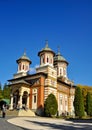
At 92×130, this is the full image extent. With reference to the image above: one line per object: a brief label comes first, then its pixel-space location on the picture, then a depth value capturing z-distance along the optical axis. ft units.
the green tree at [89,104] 155.65
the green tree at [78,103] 136.33
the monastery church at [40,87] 143.54
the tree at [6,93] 221.56
